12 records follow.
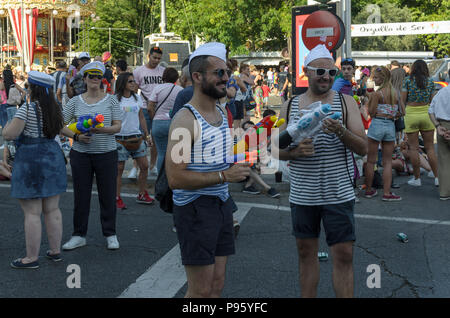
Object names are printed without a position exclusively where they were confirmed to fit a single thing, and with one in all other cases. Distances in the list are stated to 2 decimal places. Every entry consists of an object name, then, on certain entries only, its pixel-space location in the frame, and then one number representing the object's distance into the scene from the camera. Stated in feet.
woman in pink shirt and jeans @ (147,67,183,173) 24.47
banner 88.99
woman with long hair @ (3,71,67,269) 17.07
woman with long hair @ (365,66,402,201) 26.18
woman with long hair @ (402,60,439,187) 28.96
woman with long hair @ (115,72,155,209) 24.89
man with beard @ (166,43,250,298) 10.68
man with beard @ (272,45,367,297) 12.34
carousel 151.33
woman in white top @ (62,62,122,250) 19.21
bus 104.32
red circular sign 30.09
